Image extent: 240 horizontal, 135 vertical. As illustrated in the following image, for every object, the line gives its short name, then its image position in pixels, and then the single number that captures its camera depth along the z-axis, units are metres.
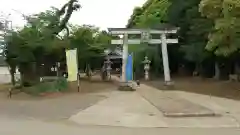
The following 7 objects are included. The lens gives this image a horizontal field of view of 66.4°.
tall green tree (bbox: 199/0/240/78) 9.03
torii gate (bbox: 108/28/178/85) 12.14
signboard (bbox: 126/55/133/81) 12.80
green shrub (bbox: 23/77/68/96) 9.88
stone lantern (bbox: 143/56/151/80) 18.81
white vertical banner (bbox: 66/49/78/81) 10.63
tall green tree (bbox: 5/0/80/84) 10.60
